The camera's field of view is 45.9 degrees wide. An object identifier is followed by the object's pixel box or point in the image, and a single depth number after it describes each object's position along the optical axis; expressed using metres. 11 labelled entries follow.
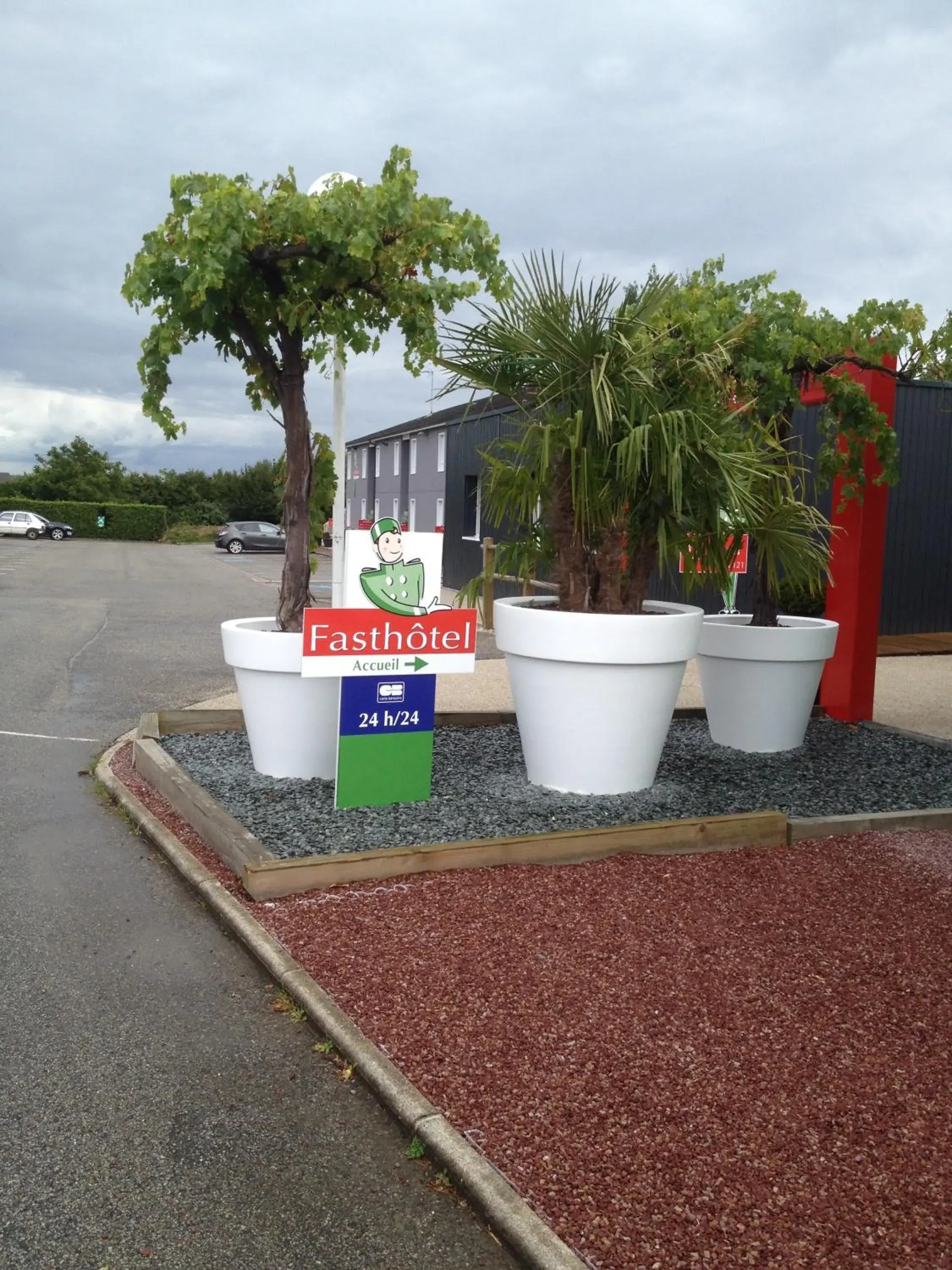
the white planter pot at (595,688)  5.50
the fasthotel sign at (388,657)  5.42
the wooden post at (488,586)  15.75
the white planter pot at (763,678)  7.09
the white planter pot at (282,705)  5.80
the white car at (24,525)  50.50
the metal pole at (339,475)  6.25
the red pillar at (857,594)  8.23
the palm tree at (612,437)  5.70
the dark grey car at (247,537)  43.38
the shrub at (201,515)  58.53
